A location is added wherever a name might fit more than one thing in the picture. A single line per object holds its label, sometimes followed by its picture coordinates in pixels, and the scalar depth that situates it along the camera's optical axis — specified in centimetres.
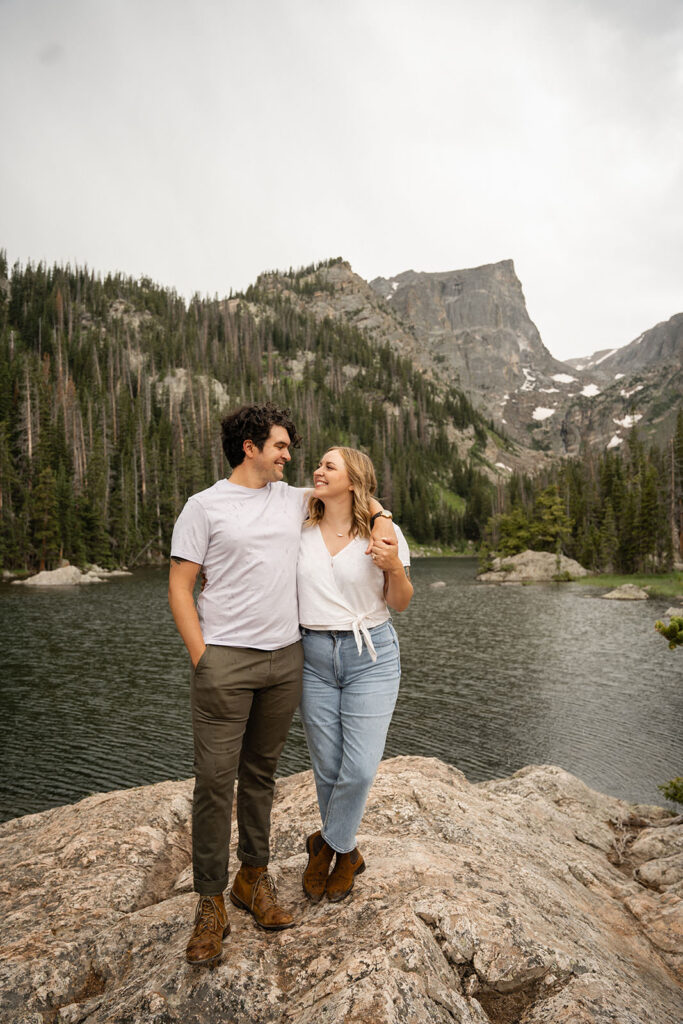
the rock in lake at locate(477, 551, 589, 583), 6488
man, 323
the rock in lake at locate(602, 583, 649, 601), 4720
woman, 361
